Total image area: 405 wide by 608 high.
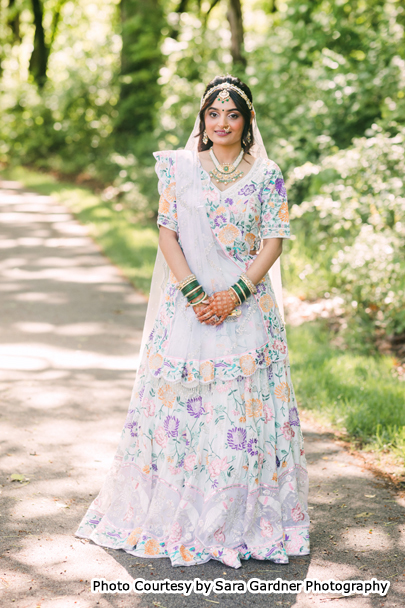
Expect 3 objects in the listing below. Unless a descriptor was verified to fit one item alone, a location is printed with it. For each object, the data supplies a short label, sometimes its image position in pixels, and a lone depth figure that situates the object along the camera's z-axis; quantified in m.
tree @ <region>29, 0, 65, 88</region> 27.55
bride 3.20
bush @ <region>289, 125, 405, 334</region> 6.46
